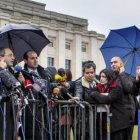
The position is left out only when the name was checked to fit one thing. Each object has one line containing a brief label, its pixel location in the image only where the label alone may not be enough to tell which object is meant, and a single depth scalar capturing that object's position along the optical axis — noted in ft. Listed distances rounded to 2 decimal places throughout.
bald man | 17.65
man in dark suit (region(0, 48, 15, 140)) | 14.58
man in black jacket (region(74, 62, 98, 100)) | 18.24
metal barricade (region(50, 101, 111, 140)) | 16.63
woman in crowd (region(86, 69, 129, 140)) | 17.22
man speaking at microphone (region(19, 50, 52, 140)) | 16.15
